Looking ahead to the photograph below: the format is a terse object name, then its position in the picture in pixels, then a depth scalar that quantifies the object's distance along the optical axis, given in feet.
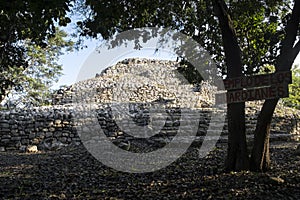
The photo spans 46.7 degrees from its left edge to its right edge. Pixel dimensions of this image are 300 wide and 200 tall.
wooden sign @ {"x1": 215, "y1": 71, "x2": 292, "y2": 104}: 17.37
